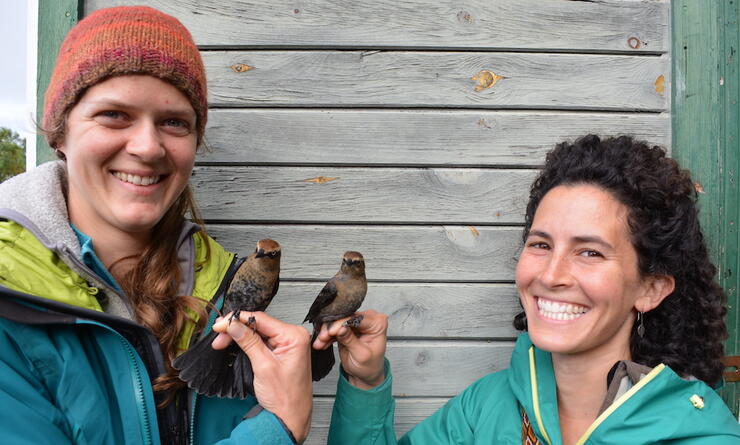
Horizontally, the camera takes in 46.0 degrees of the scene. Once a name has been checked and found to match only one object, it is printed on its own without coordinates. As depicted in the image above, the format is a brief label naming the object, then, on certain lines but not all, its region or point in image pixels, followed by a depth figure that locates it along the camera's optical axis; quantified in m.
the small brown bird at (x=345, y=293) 1.01
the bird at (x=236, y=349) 0.92
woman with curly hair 0.94
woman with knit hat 0.87
